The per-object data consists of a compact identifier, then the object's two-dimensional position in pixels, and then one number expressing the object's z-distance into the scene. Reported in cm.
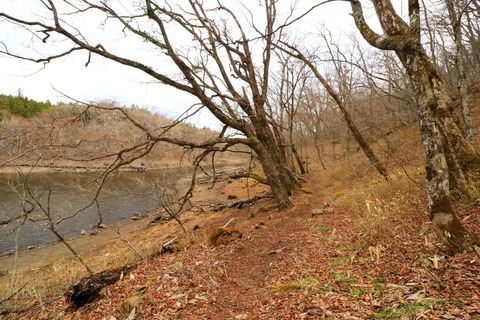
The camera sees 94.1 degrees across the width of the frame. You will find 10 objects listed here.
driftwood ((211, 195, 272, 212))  1105
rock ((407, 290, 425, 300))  229
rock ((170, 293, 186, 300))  362
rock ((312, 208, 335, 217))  701
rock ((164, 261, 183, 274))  456
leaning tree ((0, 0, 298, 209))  566
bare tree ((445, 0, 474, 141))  814
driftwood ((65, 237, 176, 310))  414
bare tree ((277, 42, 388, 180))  914
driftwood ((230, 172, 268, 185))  945
